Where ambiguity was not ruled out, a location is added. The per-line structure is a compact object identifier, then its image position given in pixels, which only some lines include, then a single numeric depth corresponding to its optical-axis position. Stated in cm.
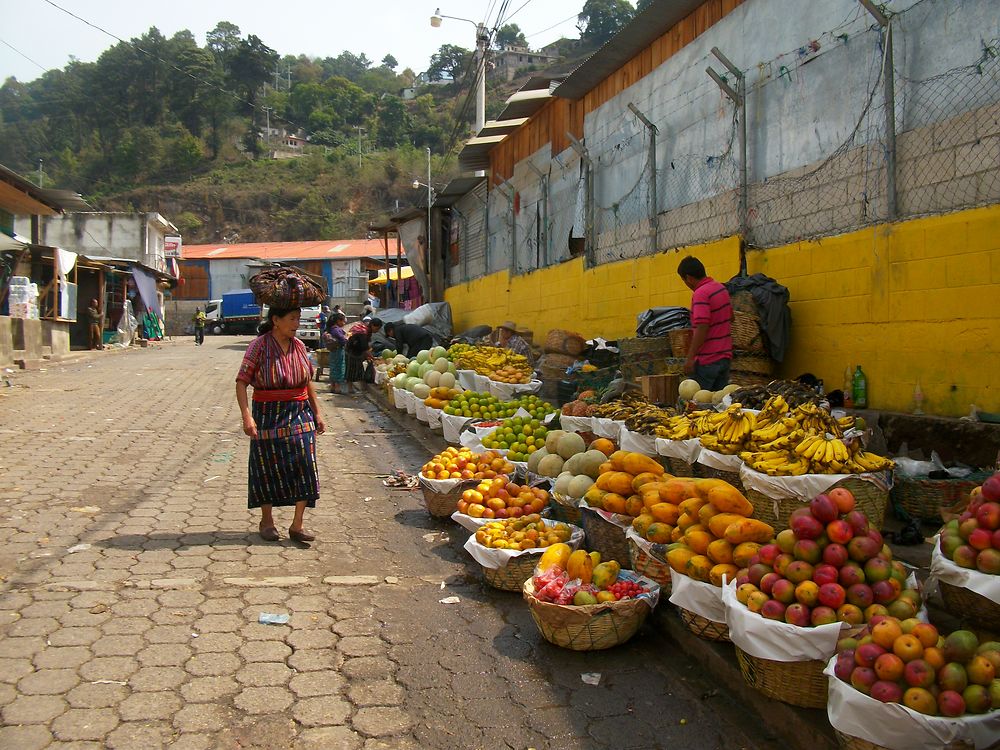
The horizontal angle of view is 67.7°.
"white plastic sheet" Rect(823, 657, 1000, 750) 233
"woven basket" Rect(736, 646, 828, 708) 293
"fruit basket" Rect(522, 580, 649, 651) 377
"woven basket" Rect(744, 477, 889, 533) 395
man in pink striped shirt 659
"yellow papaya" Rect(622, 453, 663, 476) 485
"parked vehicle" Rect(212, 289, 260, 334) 4294
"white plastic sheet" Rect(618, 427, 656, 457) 578
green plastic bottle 639
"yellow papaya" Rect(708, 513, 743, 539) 379
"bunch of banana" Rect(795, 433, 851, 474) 400
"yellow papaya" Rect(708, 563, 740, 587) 352
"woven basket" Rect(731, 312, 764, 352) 705
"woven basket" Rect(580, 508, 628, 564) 461
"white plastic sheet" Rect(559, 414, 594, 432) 685
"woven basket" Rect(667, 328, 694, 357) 760
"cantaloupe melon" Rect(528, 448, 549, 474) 633
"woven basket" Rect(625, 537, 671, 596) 409
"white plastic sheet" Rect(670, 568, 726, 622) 353
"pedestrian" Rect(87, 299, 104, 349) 2747
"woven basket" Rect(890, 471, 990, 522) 467
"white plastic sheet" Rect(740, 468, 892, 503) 392
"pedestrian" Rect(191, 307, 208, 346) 3388
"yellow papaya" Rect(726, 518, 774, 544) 365
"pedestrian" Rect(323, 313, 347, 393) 1584
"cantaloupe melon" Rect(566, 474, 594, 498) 523
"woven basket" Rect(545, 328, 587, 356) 1030
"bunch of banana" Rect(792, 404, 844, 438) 457
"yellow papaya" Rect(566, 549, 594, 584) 415
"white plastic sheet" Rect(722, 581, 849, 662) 287
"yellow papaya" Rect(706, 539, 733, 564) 362
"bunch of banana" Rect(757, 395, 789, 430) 485
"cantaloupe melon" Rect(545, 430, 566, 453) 632
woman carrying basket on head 555
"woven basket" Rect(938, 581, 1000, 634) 307
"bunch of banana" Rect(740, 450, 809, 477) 405
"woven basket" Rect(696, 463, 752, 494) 489
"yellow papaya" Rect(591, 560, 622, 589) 409
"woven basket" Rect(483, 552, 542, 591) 466
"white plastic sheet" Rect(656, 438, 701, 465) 529
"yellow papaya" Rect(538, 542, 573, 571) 431
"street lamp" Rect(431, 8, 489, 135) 2074
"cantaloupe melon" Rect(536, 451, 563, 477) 602
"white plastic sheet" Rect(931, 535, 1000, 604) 294
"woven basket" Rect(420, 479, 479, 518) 620
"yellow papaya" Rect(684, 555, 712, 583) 360
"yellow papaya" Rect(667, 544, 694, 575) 372
